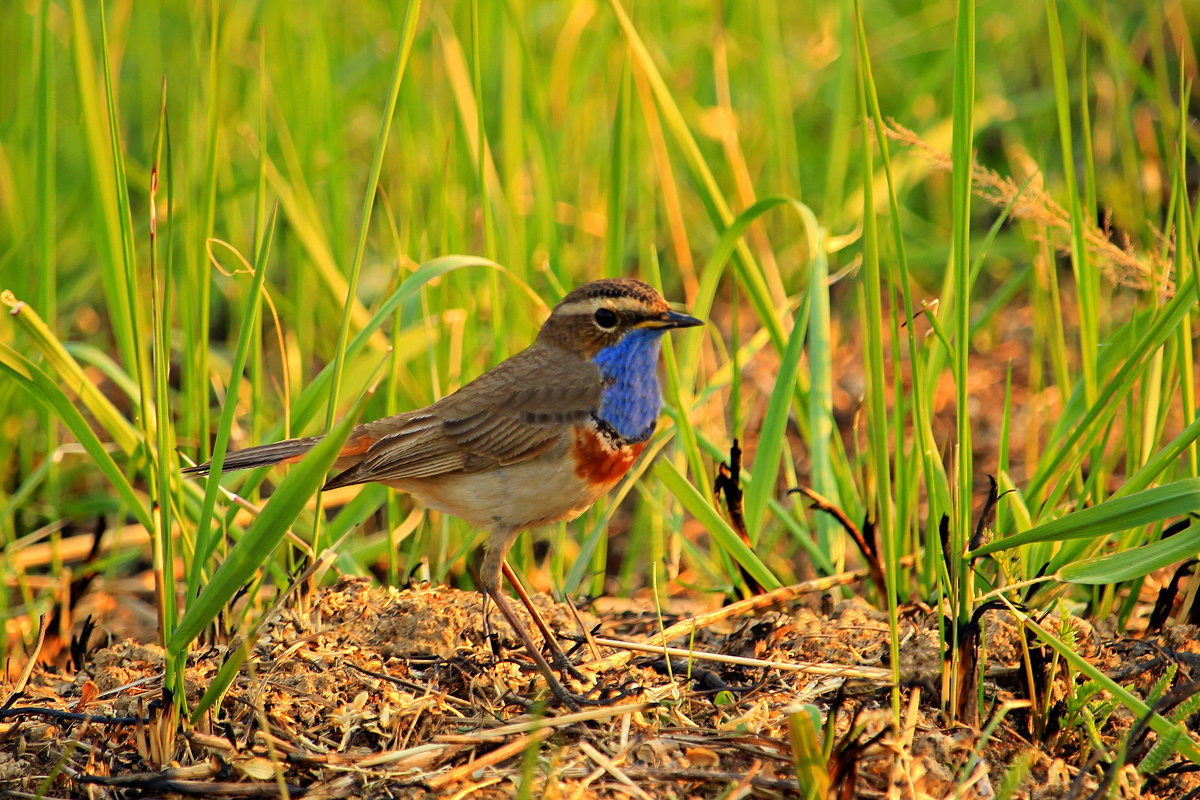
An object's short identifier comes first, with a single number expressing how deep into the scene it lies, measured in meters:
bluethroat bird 8.07
